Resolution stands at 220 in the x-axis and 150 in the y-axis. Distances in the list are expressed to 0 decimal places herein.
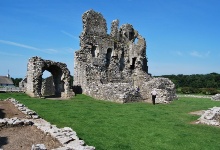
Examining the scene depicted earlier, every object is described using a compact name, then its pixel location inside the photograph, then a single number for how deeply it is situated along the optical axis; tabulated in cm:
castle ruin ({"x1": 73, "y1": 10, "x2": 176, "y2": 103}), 1510
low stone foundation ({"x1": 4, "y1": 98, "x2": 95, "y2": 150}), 485
